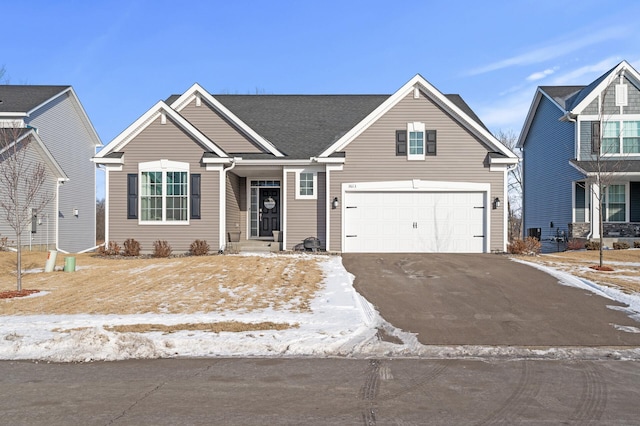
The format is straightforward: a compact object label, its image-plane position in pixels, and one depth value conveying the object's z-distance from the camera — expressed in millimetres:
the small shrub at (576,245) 21297
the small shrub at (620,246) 20266
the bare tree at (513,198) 44156
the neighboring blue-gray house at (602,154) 21594
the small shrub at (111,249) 17703
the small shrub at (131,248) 17625
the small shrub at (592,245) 20061
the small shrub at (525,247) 17531
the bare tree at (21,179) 11436
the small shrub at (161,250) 17266
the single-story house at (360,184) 18109
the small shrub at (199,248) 17531
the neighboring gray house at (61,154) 23016
